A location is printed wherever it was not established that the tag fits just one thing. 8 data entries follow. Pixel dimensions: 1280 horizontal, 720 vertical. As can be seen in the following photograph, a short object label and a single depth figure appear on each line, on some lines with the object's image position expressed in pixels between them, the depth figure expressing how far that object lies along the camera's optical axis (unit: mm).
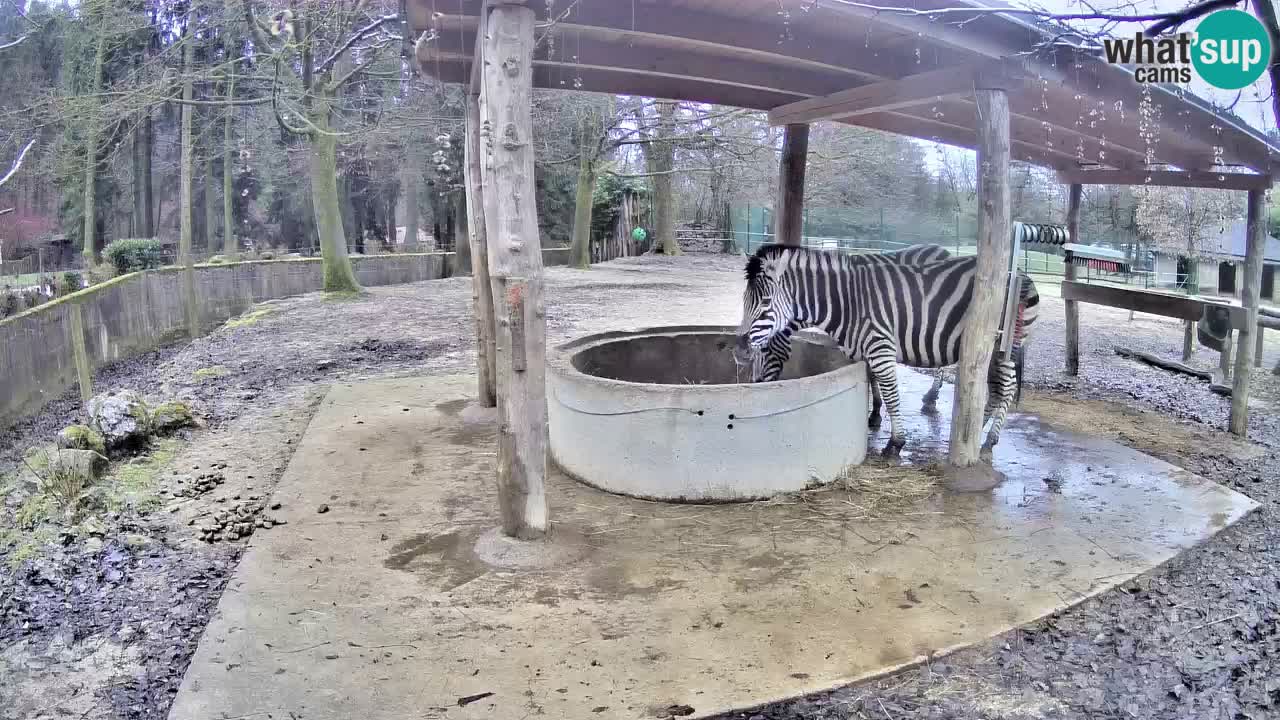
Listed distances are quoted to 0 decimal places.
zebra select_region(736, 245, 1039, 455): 6066
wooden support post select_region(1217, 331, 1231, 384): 8945
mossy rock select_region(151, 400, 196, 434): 6930
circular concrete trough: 5004
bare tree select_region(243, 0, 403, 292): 12008
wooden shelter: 4180
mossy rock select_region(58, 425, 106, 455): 6367
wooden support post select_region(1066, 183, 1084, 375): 9078
